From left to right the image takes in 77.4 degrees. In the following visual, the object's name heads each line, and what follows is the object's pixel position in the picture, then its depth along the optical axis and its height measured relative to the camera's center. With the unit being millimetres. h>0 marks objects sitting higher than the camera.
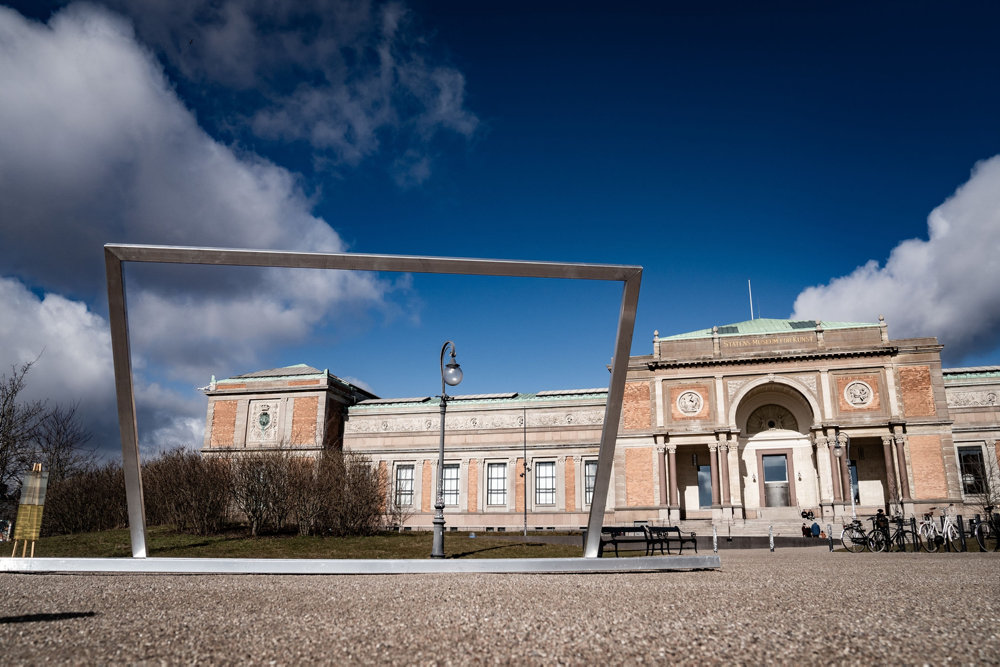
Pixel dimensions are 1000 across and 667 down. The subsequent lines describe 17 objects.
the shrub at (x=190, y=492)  21797 -494
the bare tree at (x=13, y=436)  20828 +1447
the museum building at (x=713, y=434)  34031 +2537
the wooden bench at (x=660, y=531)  13707 -1304
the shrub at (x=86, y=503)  24016 -920
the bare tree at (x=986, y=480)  32316 -305
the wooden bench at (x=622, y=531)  12967 -1221
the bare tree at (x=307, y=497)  21234 -660
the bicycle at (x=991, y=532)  15700 -1484
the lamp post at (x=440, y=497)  14516 -469
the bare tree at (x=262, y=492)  22047 -491
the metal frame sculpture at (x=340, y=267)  8352 +2721
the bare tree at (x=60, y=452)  27328 +1184
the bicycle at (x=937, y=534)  16719 -1641
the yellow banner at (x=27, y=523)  10094 -704
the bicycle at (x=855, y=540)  18047 -1889
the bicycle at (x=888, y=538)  17297 -1748
